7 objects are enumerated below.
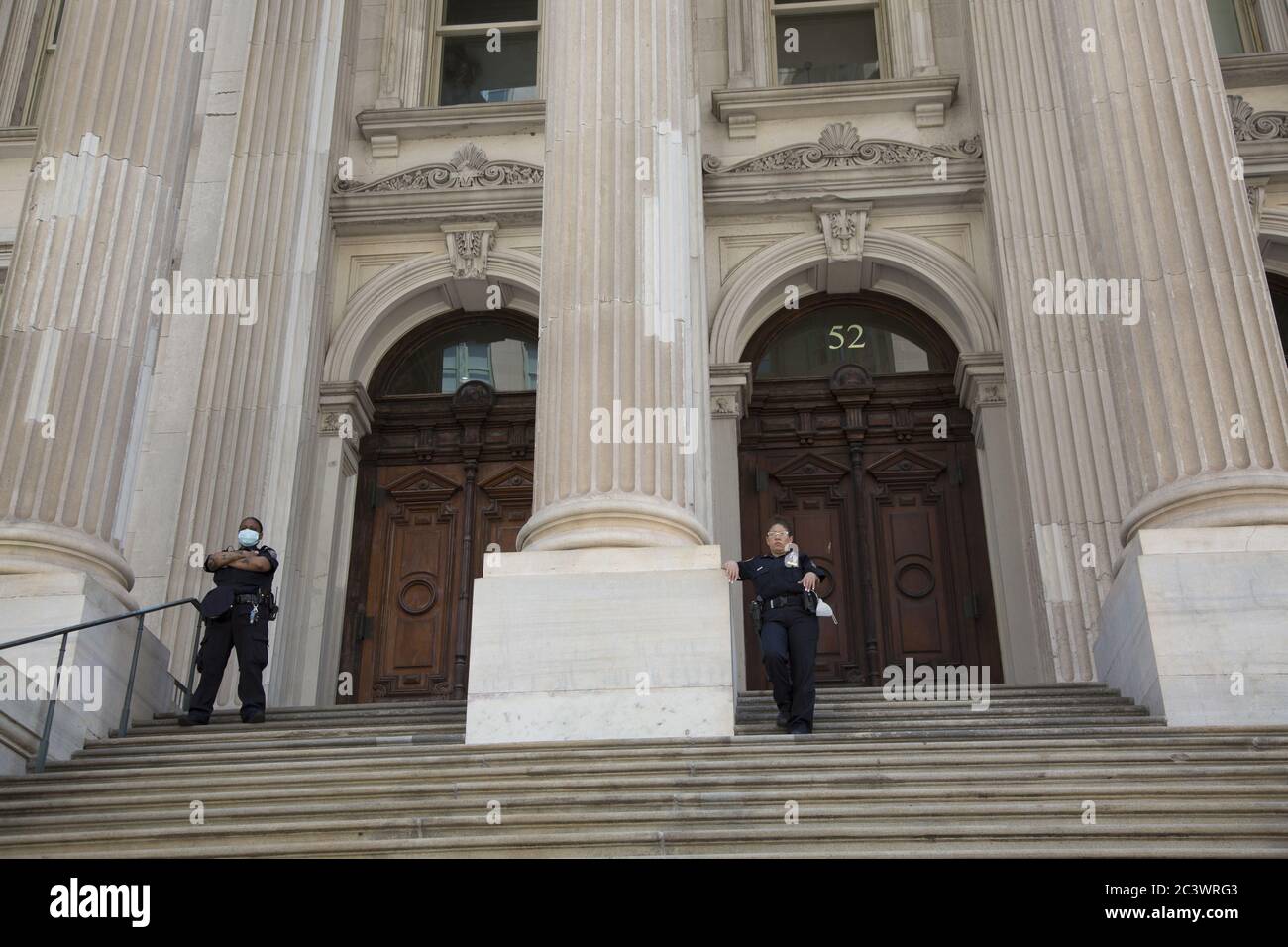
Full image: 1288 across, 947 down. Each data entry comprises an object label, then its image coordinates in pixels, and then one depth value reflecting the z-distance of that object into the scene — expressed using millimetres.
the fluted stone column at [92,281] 10469
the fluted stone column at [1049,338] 12836
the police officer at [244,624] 10117
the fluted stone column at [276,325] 14094
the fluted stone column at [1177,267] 9250
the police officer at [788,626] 8656
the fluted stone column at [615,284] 9781
